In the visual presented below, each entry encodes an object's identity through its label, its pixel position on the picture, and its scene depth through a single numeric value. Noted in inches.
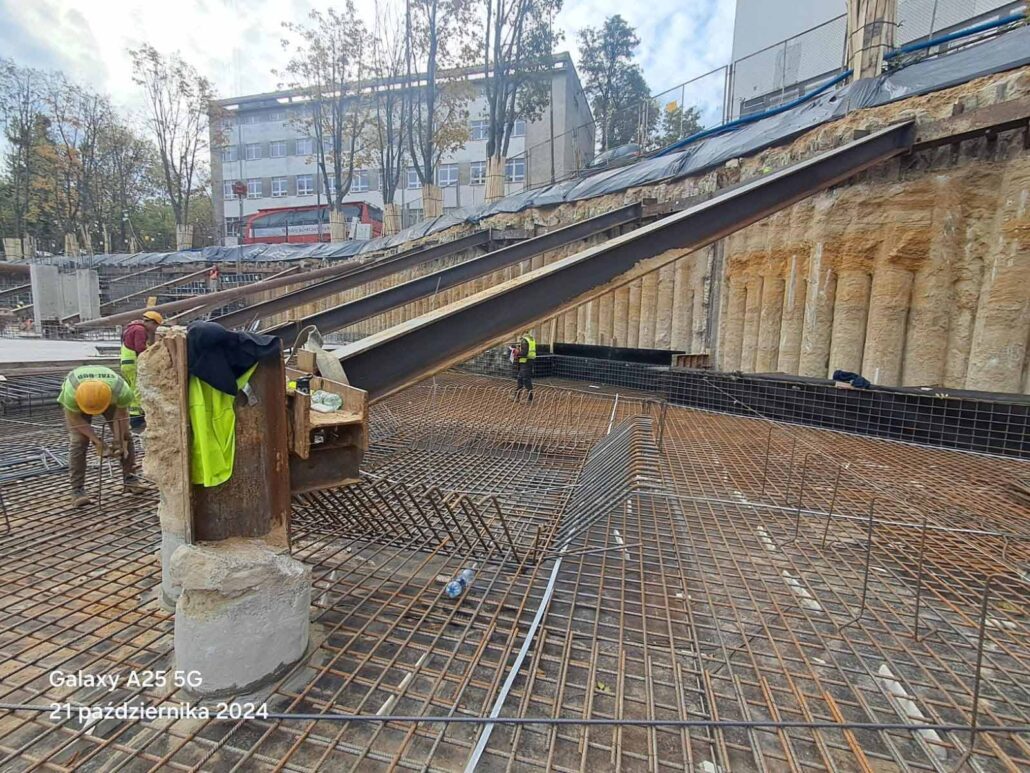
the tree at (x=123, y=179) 1478.8
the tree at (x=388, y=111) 1162.6
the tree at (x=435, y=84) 1026.7
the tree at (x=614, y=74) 1256.8
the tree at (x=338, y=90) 1224.8
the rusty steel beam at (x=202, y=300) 348.2
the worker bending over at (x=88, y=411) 186.2
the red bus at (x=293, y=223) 1576.0
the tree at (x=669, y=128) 768.7
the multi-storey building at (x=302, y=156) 1467.8
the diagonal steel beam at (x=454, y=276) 226.1
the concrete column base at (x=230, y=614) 91.6
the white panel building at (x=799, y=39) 623.5
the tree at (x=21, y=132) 1366.9
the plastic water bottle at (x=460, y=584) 128.6
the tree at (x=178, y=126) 1465.3
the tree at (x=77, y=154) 1400.1
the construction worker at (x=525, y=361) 416.5
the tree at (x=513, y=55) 986.7
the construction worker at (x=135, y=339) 229.1
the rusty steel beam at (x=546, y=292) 120.2
